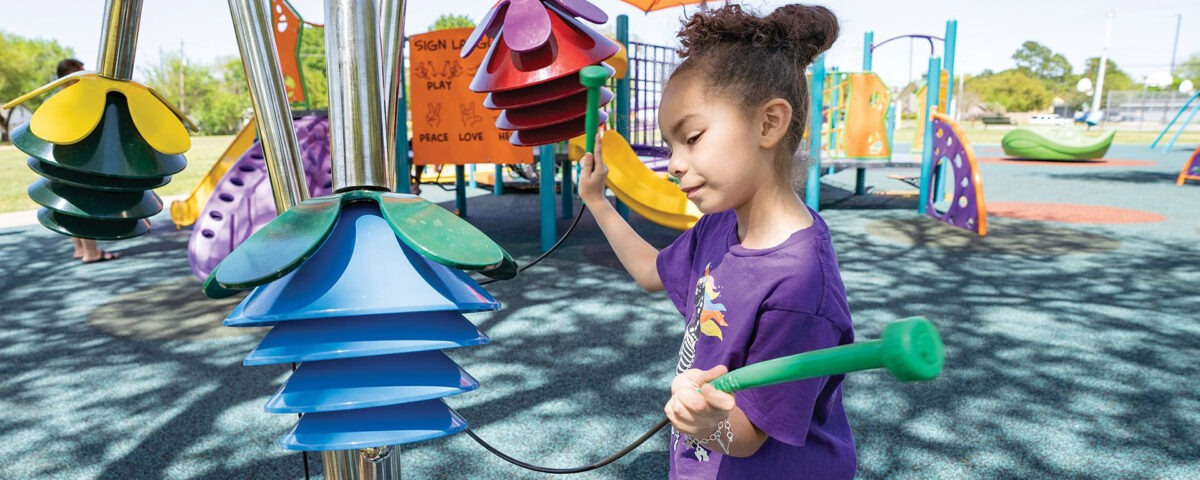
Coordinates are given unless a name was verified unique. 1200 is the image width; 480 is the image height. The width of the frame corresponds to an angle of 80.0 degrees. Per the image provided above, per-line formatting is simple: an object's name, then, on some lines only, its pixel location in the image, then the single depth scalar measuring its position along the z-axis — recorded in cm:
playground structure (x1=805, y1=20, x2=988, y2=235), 685
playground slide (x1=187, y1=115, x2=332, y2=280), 389
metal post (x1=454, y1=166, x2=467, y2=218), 744
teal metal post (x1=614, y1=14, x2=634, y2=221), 596
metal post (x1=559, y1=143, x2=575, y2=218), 696
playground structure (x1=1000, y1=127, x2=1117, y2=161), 1527
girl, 94
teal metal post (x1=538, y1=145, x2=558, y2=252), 541
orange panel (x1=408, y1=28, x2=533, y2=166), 555
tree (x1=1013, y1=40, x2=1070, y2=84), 7181
